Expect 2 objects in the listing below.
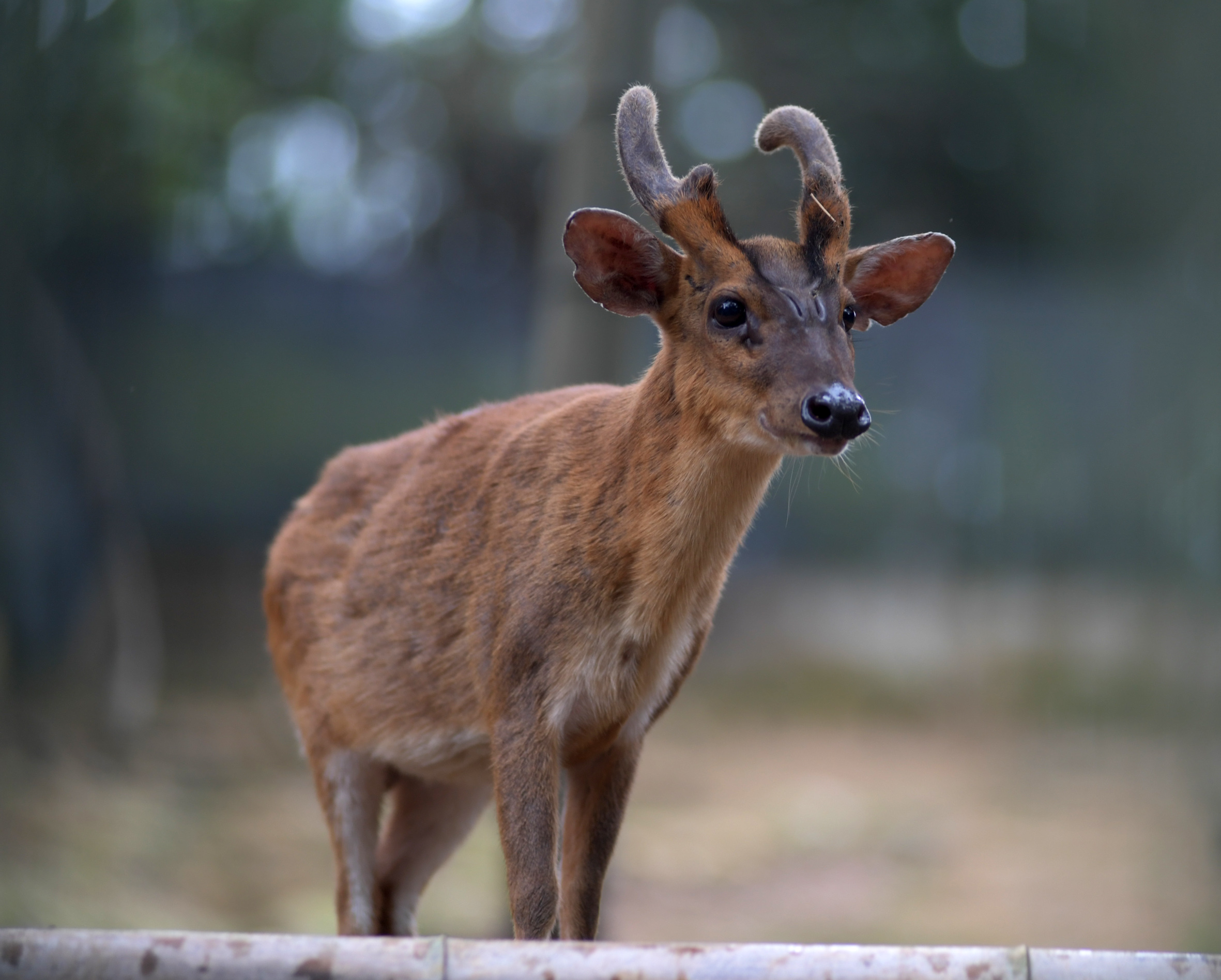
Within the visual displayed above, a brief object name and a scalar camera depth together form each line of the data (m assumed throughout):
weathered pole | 4.43
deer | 5.70
